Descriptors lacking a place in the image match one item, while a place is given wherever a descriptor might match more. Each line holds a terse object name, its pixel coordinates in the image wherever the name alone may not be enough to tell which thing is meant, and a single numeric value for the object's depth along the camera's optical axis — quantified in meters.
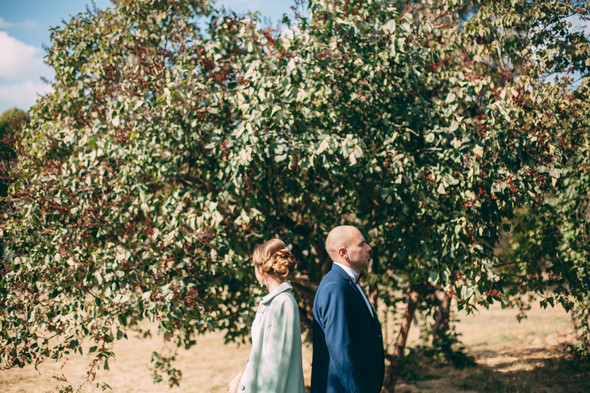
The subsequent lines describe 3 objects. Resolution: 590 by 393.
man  2.83
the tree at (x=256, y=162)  5.57
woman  2.89
